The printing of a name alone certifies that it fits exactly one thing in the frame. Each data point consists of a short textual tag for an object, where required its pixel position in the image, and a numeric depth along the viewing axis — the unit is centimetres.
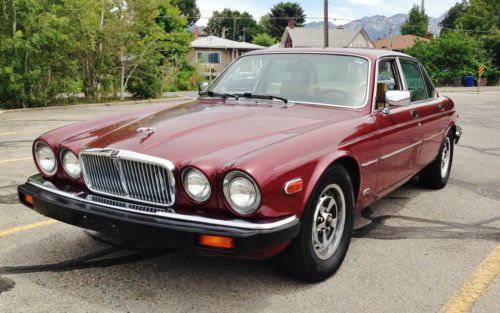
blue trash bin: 4103
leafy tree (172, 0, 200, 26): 7400
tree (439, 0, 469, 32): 8319
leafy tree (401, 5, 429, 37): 8762
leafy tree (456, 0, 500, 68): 5817
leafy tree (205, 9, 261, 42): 8686
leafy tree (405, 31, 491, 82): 4159
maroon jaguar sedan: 279
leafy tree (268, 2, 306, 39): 7981
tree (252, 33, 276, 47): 7300
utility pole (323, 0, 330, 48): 3215
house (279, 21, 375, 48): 5659
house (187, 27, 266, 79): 5525
